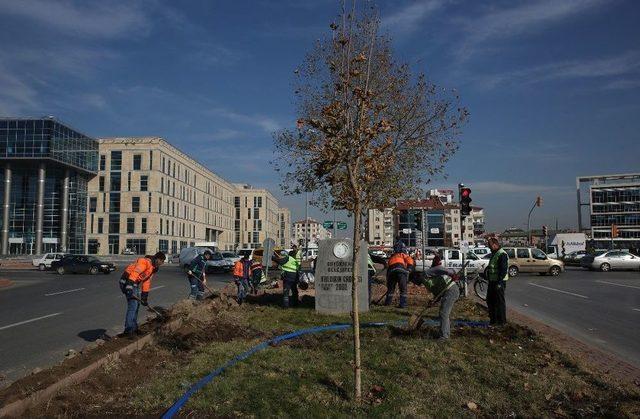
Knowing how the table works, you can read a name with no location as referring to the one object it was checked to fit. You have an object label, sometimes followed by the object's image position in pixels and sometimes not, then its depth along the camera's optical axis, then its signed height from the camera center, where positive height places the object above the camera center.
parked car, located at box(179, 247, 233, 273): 35.50 -1.56
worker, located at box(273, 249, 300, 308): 13.36 -0.81
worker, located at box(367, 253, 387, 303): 14.20 -0.61
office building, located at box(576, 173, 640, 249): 112.81 +6.93
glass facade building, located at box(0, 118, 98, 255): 67.50 +7.21
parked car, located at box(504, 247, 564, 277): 29.50 -1.21
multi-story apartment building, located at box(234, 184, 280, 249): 135.12 +6.19
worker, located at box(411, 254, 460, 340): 8.51 -0.80
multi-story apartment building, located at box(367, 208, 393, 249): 159.29 +4.11
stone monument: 12.28 -0.84
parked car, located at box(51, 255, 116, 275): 36.09 -1.70
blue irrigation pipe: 5.35 -1.59
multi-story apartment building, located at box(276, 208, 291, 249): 174.88 +4.88
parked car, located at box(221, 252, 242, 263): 37.03 -1.11
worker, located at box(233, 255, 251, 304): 15.23 -1.06
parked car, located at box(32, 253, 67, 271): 41.28 -1.49
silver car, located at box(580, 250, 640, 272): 34.25 -1.33
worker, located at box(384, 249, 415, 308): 13.20 -0.83
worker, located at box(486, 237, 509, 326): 9.97 -0.78
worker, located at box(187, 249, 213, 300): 14.89 -0.96
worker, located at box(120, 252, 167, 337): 9.40 -0.73
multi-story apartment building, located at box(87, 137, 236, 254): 79.12 +6.45
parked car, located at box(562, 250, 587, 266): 45.57 -1.65
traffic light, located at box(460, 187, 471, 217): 16.28 +1.18
